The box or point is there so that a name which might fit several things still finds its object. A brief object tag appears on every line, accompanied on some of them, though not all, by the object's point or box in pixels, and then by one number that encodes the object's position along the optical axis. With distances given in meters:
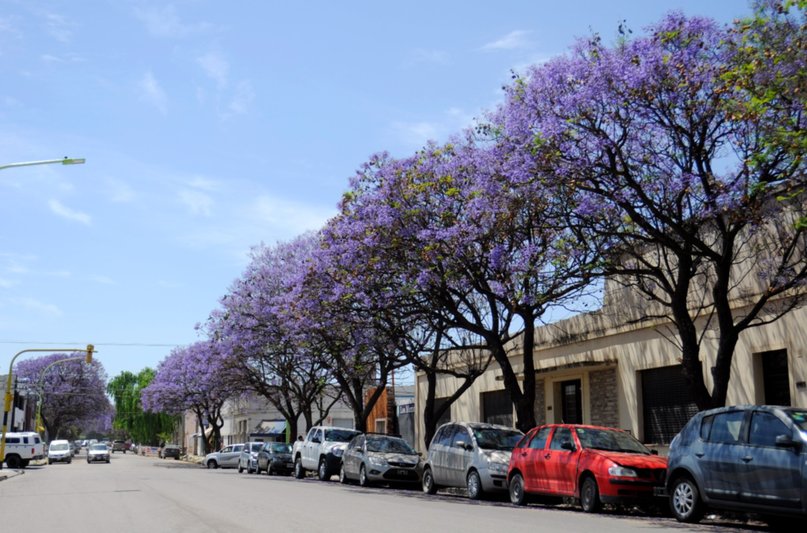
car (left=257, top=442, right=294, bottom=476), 36.03
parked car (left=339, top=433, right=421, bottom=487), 23.56
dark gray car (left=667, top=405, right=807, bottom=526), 11.09
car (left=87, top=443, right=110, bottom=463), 58.19
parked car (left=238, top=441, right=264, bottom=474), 39.55
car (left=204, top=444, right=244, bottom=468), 49.19
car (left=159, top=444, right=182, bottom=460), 77.94
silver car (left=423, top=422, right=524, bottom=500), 18.77
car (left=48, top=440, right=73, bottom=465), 58.50
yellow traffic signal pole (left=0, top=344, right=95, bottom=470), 39.62
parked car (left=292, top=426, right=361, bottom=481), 28.70
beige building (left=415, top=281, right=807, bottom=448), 18.84
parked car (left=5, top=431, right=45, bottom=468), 46.00
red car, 14.55
